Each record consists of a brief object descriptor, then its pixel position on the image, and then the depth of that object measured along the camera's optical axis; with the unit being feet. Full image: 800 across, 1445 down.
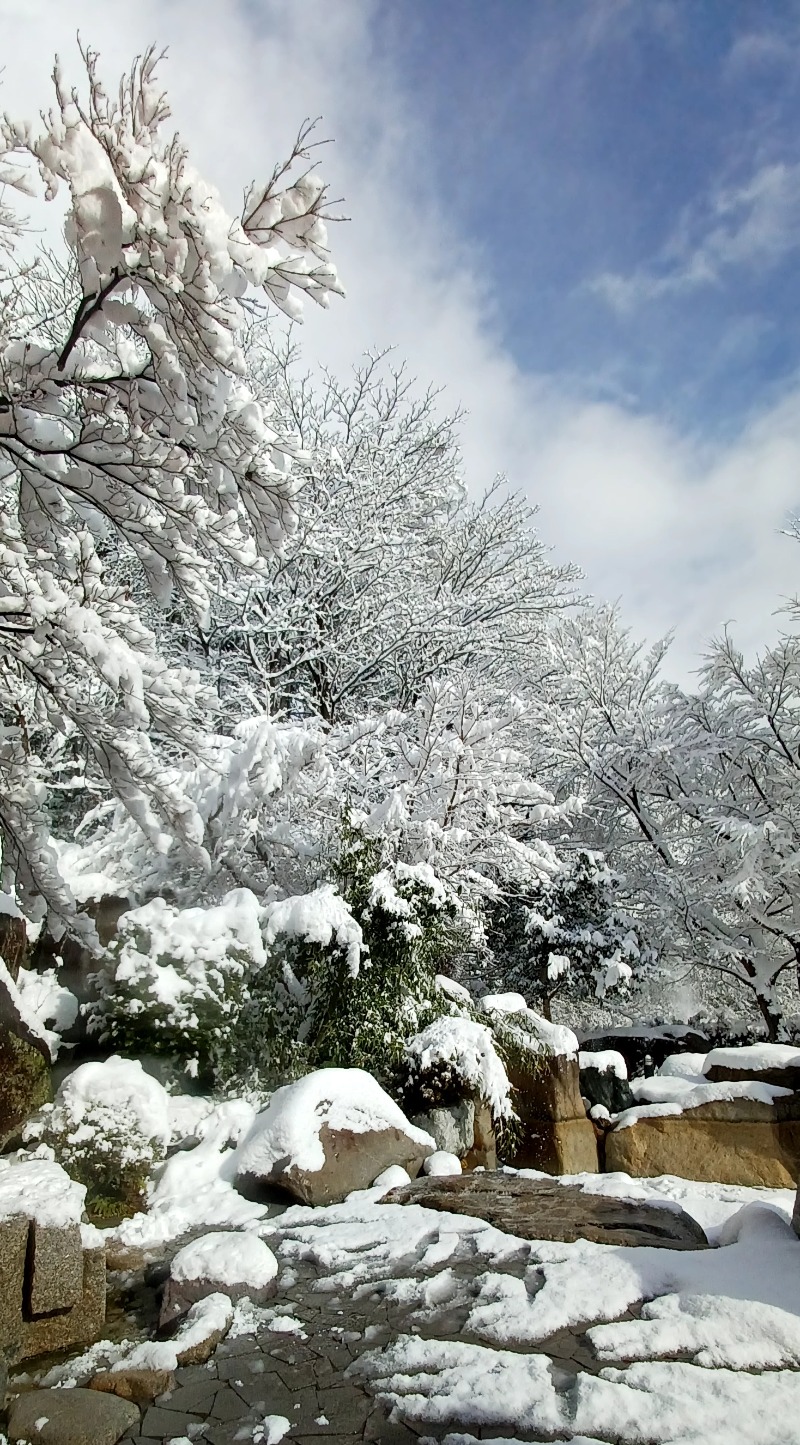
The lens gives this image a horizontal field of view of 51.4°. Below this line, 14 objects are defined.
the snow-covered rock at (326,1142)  17.40
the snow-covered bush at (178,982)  21.02
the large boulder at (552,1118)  24.67
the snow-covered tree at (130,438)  7.89
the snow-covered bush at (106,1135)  16.85
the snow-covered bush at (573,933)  45.19
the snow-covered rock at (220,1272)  12.63
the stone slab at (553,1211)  14.85
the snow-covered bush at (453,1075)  23.04
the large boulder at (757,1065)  26.76
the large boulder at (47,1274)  11.57
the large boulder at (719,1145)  24.61
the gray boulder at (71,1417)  9.29
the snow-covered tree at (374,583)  40.86
